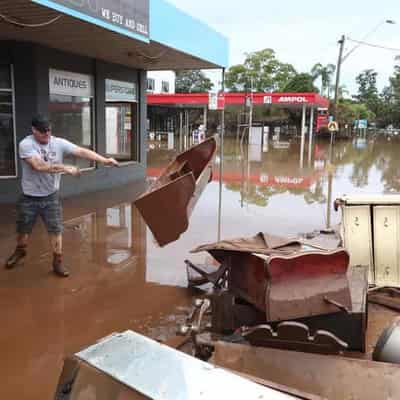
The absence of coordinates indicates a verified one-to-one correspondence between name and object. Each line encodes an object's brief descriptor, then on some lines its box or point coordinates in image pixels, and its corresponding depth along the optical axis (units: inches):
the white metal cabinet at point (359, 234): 205.0
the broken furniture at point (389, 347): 113.6
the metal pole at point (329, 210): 338.1
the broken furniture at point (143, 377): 59.9
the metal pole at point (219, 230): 292.1
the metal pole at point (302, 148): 847.7
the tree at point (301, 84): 2628.0
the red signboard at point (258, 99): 1391.5
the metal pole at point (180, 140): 1207.7
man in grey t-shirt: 212.1
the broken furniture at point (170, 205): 161.5
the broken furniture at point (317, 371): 104.1
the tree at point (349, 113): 2253.9
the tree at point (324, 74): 2891.2
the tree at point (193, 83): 3484.3
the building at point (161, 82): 2053.4
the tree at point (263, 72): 2864.2
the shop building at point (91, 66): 309.0
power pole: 1028.5
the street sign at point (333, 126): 767.1
